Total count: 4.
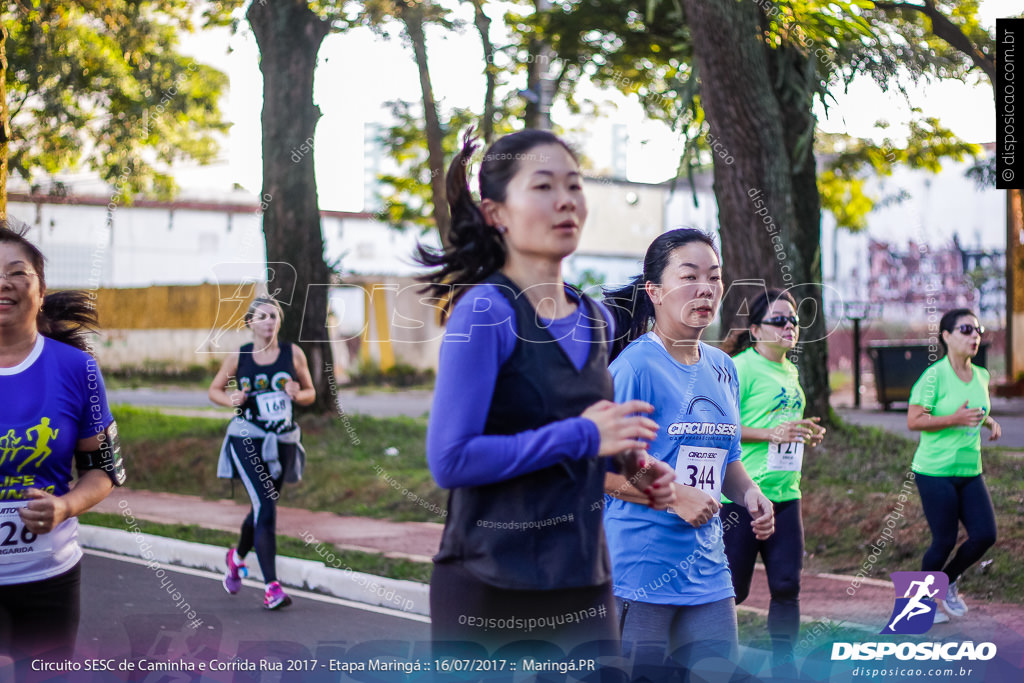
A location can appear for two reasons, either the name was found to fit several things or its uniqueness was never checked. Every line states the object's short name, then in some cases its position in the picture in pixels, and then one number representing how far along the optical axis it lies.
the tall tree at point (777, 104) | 8.73
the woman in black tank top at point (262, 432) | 6.66
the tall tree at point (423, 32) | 11.76
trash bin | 15.21
